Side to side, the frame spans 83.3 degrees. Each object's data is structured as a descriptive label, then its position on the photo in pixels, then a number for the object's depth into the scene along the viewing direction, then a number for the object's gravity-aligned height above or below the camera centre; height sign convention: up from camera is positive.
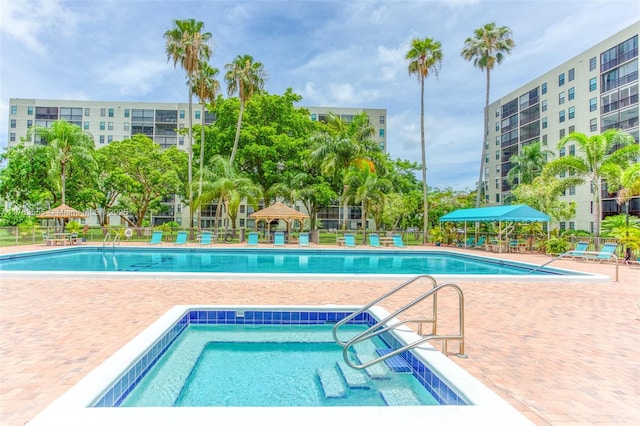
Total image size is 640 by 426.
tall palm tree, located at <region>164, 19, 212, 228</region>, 23.69 +11.67
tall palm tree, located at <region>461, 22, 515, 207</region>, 26.41 +13.38
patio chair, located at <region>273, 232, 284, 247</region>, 21.89 -1.07
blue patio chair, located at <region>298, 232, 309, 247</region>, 22.12 -1.12
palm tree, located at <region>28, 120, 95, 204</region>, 24.12 +4.82
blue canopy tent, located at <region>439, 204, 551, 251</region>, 18.70 +0.64
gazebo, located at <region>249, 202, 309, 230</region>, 23.06 +0.55
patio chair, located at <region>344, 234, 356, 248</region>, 22.47 -1.08
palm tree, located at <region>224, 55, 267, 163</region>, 25.89 +10.58
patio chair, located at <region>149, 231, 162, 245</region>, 22.16 -1.03
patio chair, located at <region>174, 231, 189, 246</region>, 21.23 -1.02
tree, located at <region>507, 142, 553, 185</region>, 36.56 +6.73
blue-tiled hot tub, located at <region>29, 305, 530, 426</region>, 2.77 -1.52
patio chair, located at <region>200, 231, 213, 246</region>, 21.48 -1.06
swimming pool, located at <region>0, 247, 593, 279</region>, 13.91 -1.82
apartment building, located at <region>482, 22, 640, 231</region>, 30.48 +12.37
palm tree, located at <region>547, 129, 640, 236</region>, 19.48 +3.88
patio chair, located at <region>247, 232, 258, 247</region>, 21.25 -1.07
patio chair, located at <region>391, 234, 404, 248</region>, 21.98 -1.02
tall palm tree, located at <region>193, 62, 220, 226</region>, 25.00 +9.82
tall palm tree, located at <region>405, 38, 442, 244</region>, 26.08 +12.18
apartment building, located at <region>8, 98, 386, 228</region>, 55.41 +15.75
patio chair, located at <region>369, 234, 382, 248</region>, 22.20 -1.04
